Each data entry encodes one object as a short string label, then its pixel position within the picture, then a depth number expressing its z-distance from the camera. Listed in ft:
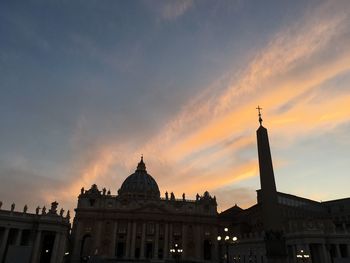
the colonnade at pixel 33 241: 188.75
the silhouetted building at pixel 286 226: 77.56
